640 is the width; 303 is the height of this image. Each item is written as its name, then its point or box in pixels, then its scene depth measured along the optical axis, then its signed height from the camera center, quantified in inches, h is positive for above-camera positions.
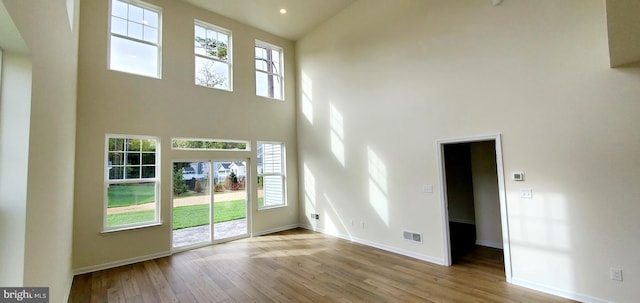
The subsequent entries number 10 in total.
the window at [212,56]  229.5 +98.1
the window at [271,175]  259.9 -8.8
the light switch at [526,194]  136.9 -18.1
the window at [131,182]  182.4 -8.3
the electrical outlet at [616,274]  112.9 -49.7
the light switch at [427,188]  173.7 -17.4
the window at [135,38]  189.3 +96.4
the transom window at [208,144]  211.7 +19.9
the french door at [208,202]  211.3 -29.1
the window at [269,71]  266.7 +96.1
